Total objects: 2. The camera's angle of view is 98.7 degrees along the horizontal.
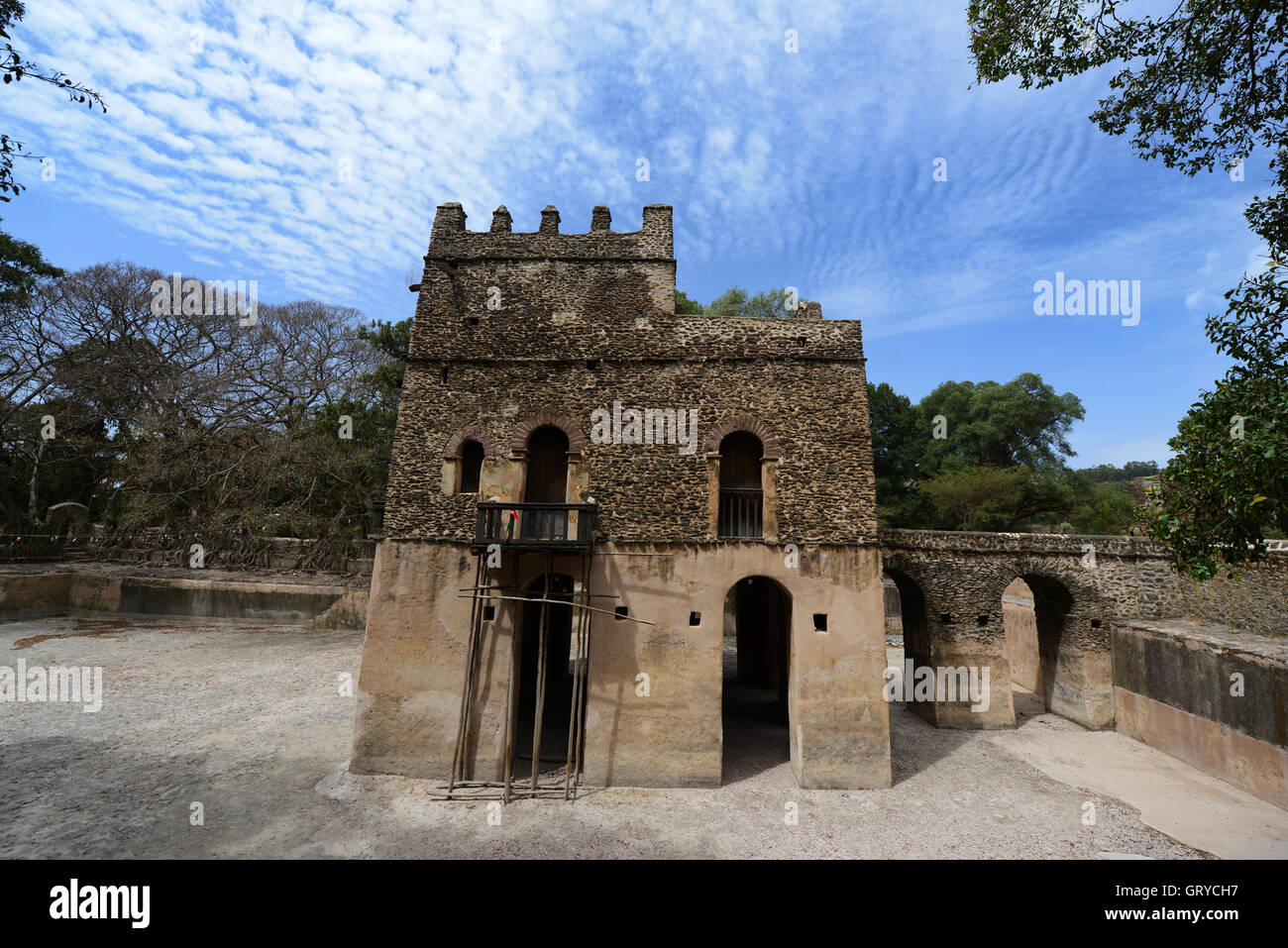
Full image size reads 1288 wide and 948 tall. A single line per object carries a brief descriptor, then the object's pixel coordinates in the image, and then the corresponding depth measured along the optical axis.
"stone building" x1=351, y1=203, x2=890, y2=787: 11.04
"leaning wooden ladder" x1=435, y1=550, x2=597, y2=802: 10.44
